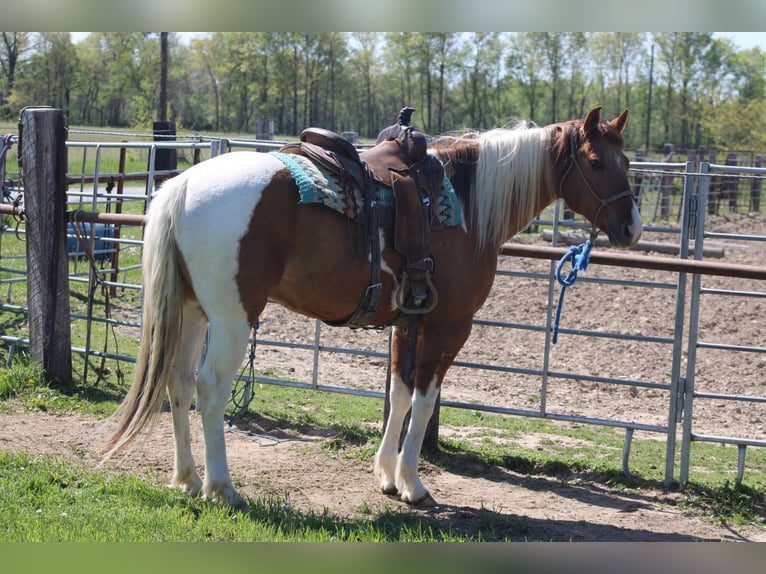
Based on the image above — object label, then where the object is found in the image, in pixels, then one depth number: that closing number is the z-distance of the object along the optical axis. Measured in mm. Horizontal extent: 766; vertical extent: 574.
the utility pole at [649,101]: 45062
